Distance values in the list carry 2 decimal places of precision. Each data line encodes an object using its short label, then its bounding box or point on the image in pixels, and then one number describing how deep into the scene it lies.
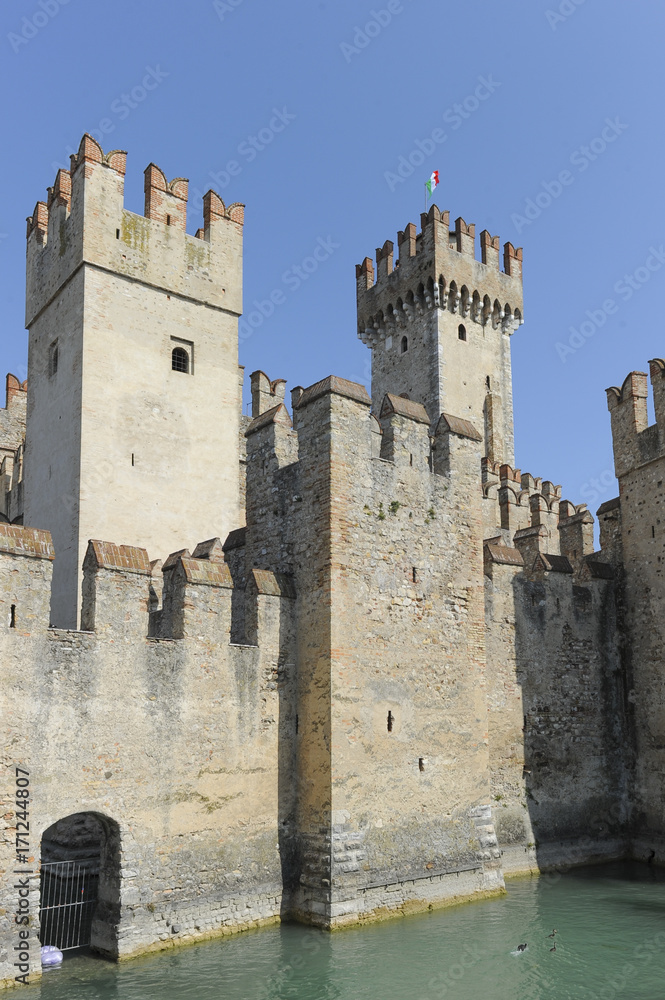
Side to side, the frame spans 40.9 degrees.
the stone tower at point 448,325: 35.69
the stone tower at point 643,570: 16.61
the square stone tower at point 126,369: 16.77
